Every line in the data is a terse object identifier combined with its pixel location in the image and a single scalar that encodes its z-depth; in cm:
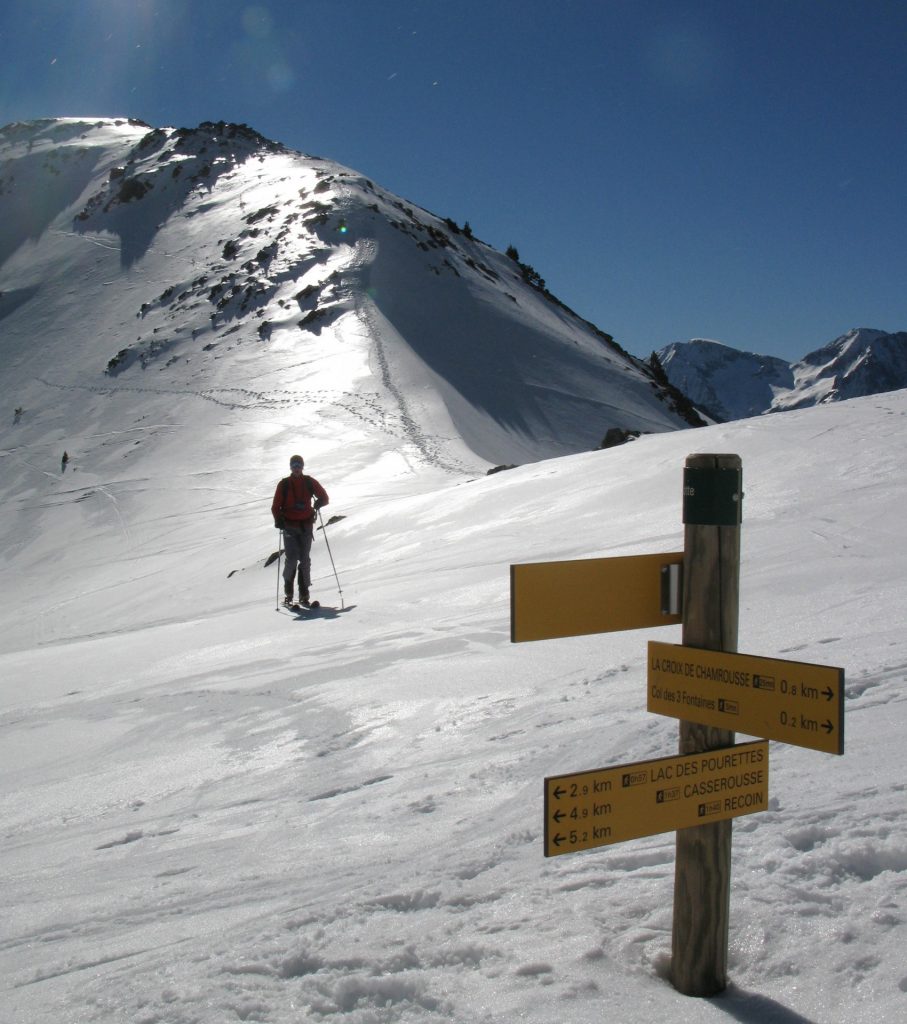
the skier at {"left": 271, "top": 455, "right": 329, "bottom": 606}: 1078
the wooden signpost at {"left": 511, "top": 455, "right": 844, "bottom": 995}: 224
